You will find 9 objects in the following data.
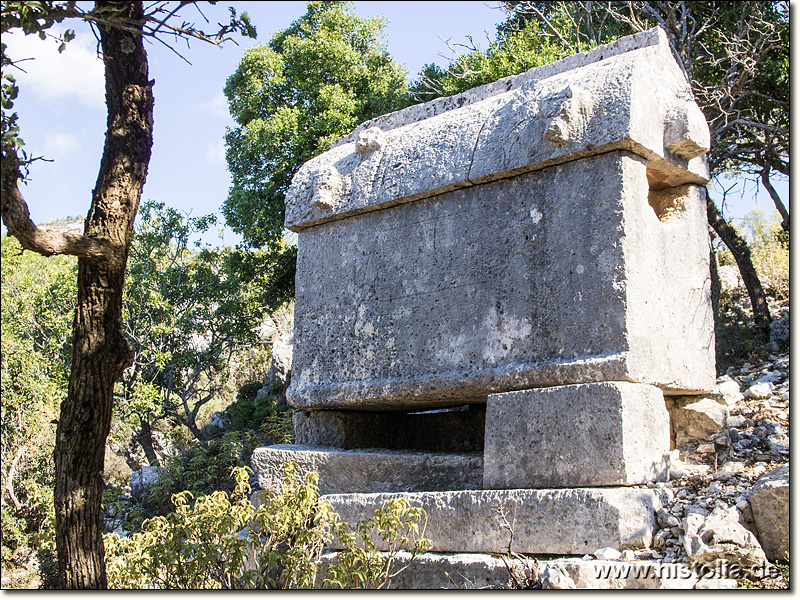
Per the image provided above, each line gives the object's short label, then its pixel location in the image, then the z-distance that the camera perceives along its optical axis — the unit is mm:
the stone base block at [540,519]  3574
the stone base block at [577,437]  3732
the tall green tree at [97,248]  3227
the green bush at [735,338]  7539
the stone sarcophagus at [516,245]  4047
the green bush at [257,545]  3666
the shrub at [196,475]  8289
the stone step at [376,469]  4508
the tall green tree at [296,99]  10438
